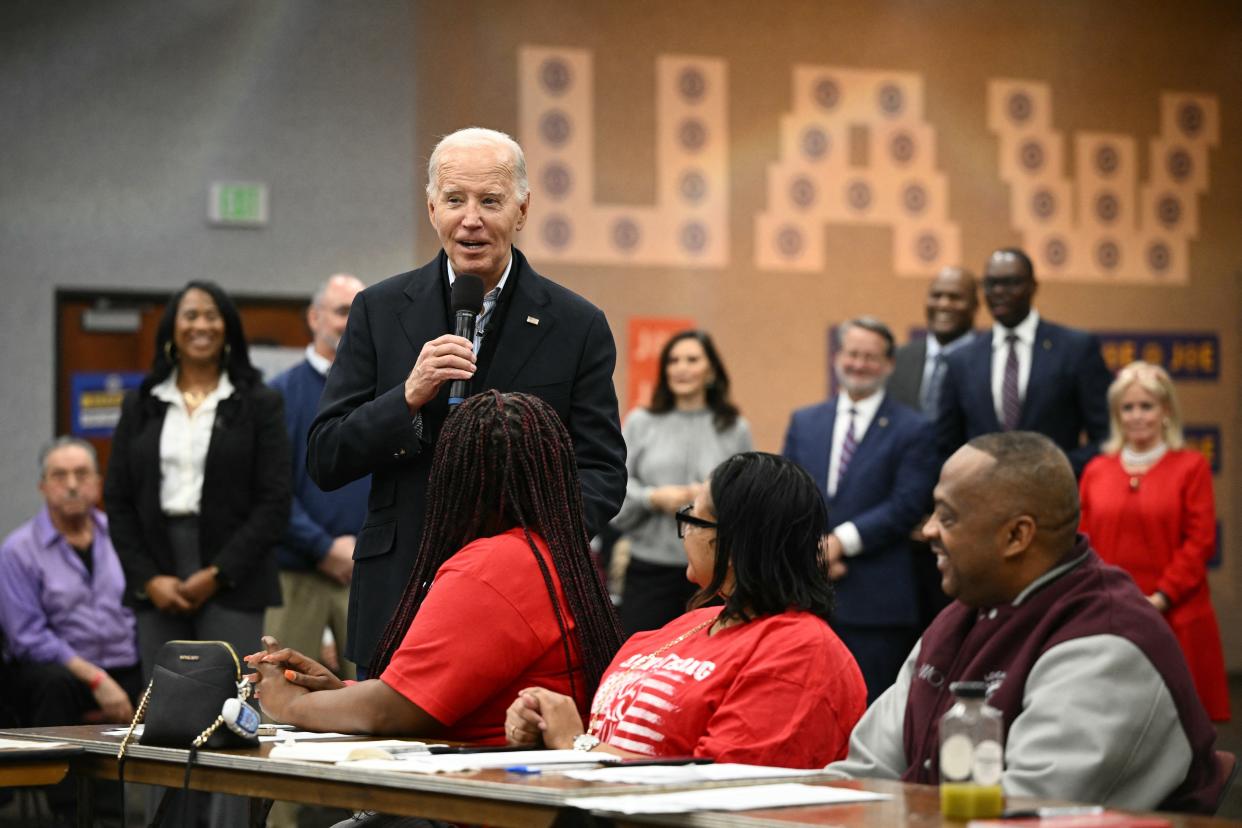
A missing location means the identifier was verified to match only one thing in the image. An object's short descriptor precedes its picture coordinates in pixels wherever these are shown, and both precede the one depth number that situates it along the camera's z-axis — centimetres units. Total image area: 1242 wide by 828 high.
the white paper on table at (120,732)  452
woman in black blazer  812
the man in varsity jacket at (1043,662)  347
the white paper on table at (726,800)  315
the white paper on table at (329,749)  384
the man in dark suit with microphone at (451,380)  519
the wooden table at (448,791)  311
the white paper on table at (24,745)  421
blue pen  364
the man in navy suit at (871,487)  944
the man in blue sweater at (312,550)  897
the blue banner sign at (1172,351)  1679
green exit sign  1386
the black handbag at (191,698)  417
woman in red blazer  958
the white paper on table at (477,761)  365
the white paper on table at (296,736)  435
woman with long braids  435
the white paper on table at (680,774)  352
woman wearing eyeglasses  415
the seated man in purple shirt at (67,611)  903
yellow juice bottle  312
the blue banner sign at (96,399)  1364
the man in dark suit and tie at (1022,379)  969
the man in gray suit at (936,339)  1078
